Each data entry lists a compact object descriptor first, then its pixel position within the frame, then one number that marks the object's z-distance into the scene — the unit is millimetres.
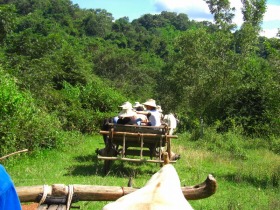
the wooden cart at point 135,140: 9477
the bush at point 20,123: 10438
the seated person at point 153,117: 10333
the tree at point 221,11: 25188
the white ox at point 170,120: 12356
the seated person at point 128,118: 10133
